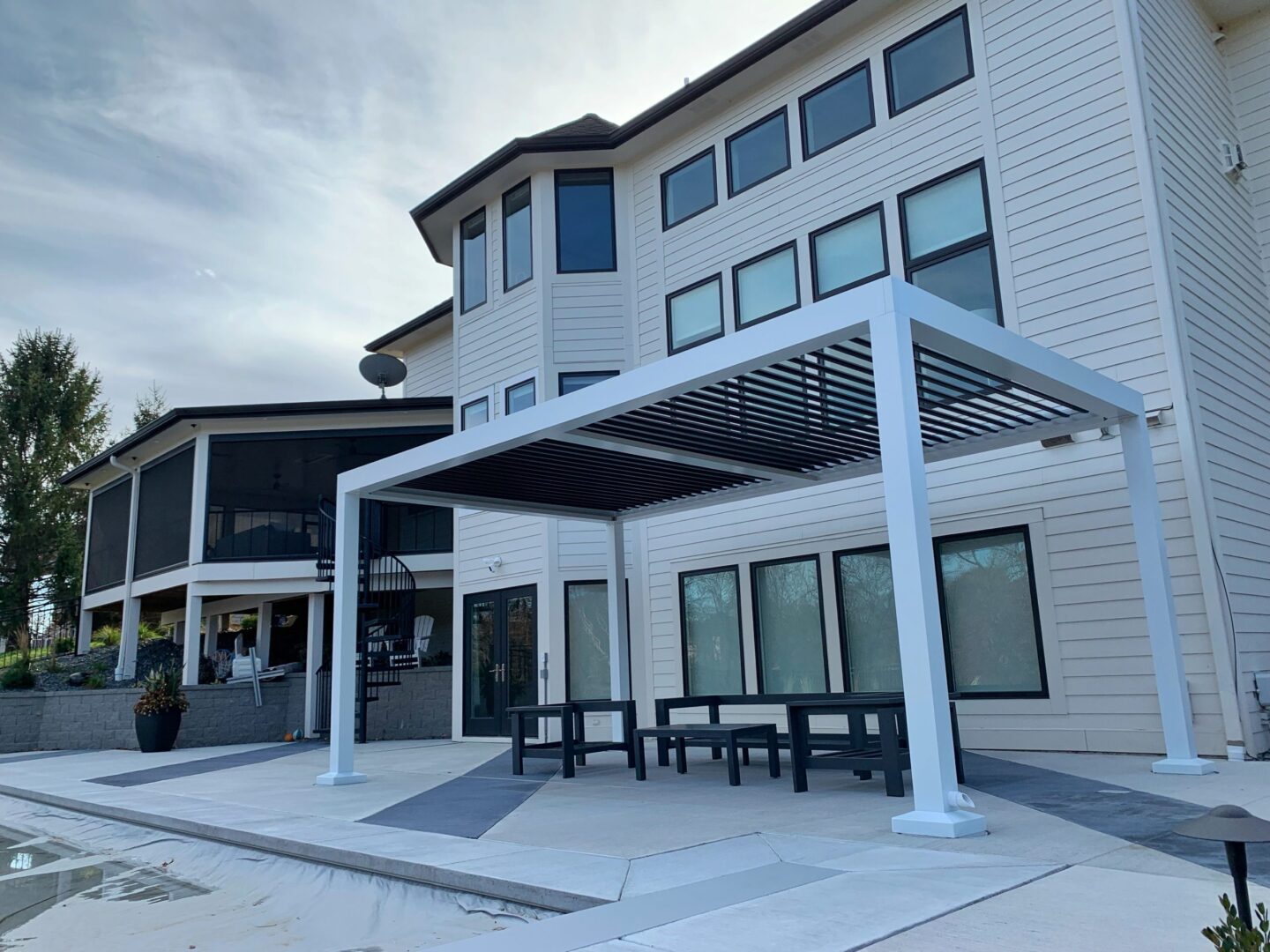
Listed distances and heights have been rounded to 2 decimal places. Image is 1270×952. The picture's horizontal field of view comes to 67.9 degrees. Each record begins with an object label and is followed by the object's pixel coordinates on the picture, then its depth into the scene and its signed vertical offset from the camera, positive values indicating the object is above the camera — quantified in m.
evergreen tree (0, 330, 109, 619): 23.05 +5.68
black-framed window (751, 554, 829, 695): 10.26 +0.31
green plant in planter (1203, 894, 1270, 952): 1.61 -0.51
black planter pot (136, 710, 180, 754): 13.54 -0.74
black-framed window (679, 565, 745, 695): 11.11 +0.31
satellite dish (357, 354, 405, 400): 16.89 +5.31
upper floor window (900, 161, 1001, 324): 9.23 +4.06
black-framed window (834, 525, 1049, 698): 8.50 +0.26
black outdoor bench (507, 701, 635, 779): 8.14 -0.67
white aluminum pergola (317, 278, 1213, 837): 4.88 +1.70
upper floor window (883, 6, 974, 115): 9.77 +6.14
